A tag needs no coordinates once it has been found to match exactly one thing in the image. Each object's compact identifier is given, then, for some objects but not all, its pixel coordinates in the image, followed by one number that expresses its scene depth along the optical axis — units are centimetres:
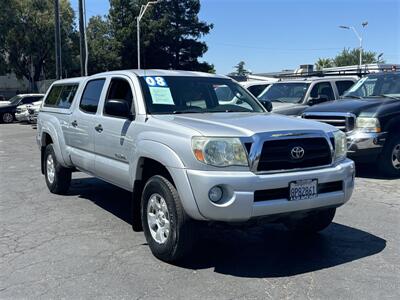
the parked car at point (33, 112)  2461
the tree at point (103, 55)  5406
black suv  896
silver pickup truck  438
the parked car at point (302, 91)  1226
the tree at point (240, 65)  14185
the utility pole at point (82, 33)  2272
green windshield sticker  562
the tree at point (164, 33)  5445
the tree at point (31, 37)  3953
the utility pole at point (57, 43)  2347
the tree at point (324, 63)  7344
